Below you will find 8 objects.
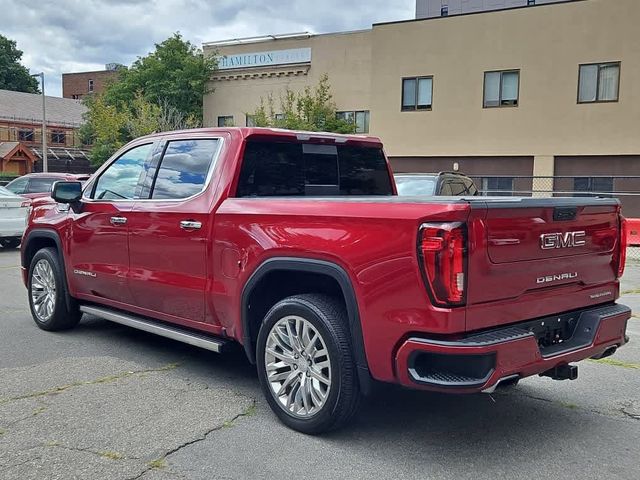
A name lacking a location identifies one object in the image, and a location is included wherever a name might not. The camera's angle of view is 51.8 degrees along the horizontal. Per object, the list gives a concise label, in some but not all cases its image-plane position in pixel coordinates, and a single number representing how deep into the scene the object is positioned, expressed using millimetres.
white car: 13945
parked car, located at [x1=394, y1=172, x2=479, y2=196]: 11297
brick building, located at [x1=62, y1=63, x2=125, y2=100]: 77000
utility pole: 37344
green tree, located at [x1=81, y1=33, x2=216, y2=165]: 34219
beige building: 23094
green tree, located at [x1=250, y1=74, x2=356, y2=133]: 28812
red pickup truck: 3504
